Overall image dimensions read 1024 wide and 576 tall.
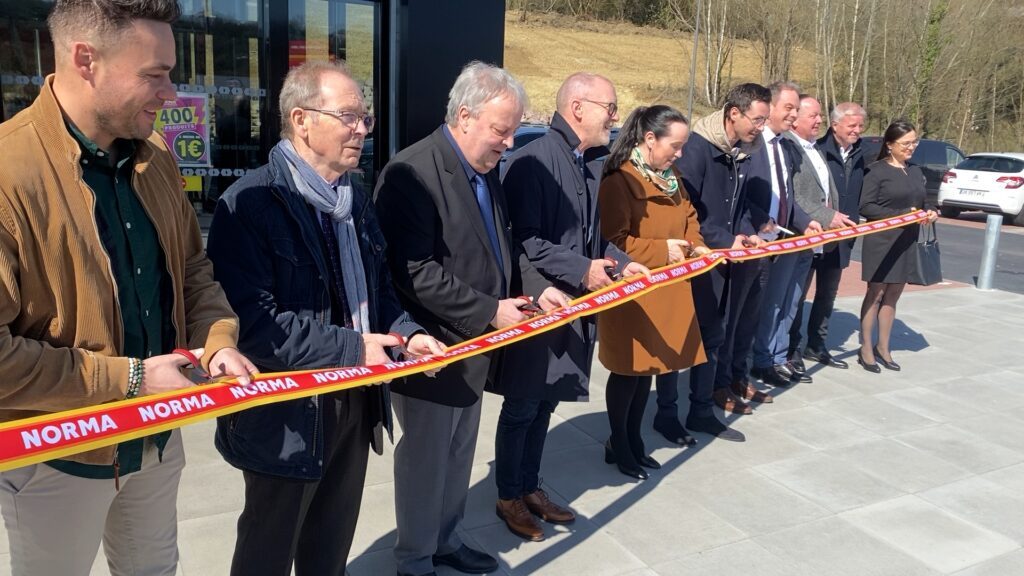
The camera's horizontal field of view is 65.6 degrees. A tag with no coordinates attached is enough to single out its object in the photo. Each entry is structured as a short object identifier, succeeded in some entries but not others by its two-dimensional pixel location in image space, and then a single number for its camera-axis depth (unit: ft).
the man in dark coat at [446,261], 10.09
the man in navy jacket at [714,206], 16.06
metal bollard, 34.50
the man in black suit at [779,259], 18.56
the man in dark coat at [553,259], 12.15
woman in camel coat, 14.12
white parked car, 60.80
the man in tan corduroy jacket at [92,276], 5.93
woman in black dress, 21.58
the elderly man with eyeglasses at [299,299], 7.84
